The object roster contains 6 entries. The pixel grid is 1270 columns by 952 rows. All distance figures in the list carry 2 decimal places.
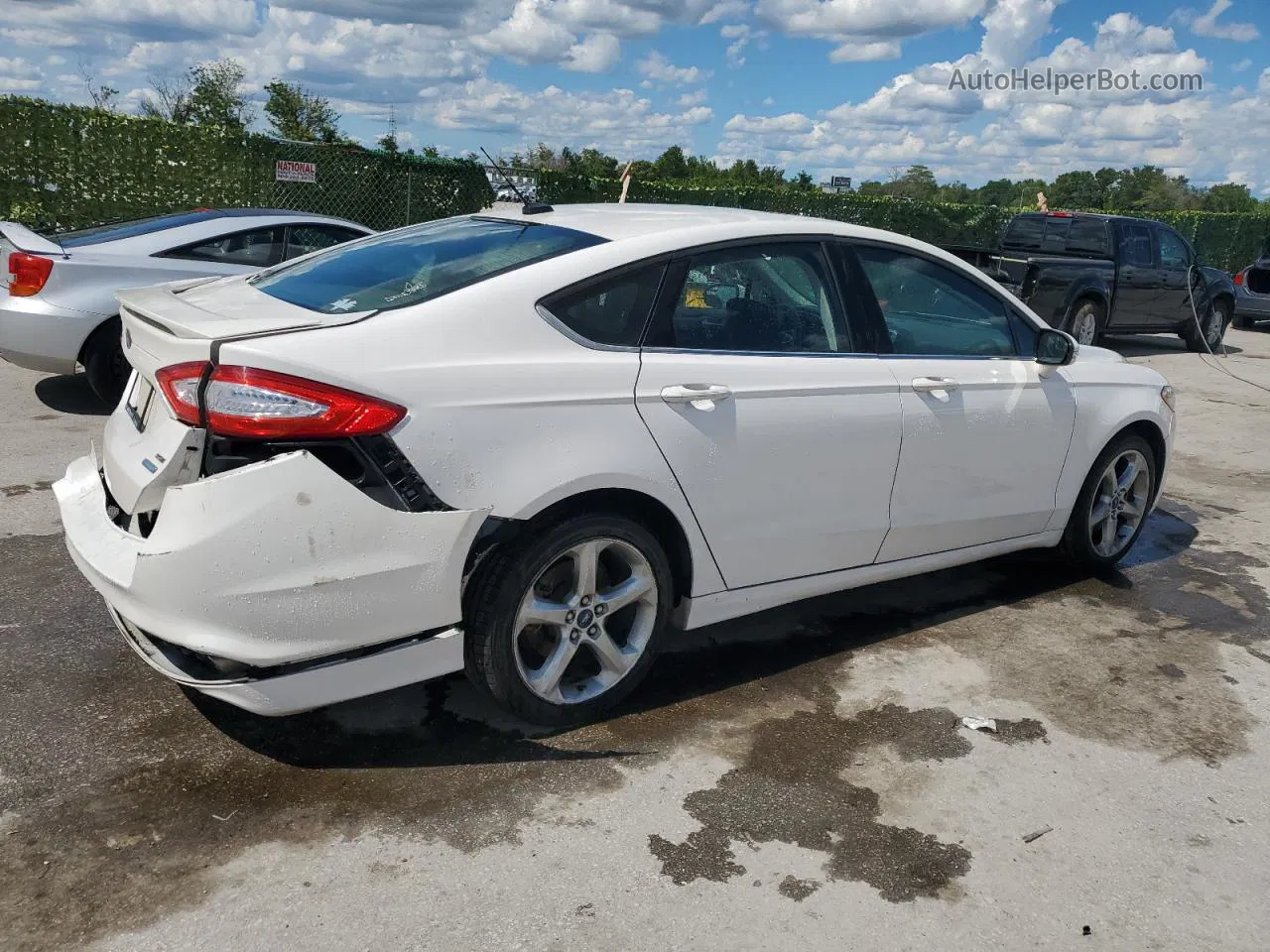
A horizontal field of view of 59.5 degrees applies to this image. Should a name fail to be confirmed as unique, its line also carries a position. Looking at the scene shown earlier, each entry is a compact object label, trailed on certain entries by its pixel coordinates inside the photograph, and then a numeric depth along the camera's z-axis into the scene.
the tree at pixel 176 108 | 27.14
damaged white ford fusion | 2.87
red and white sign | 13.06
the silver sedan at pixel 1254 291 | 18.28
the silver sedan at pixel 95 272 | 6.94
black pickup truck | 12.85
